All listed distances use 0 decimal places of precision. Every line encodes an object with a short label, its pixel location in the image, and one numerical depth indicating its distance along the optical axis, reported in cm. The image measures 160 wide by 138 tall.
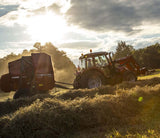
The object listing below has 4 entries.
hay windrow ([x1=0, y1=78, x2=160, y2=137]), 388
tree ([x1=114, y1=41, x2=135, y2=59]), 7598
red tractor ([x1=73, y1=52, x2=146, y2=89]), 1190
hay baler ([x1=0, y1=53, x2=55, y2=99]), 1076
